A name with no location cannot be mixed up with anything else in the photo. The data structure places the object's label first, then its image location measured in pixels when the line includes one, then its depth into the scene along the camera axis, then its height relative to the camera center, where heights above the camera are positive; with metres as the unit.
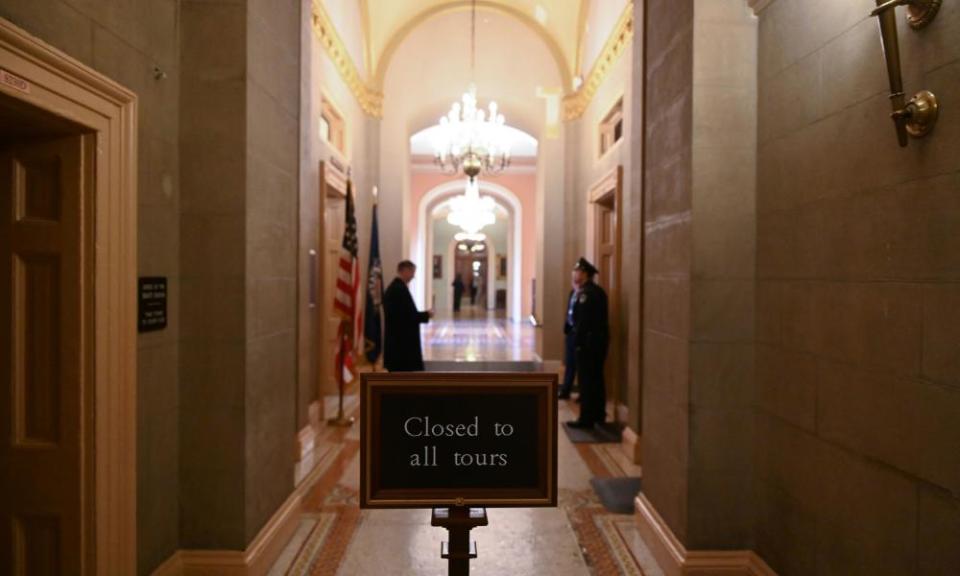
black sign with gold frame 1.68 -0.46
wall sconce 1.60 +0.60
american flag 5.46 -0.09
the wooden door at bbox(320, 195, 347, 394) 6.32 +0.16
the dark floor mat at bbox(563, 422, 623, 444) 5.30 -1.44
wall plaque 2.38 -0.09
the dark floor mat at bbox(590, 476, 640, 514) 3.75 -1.46
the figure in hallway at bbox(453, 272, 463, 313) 24.39 -0.31
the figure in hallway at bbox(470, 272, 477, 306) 32.79 -0.28
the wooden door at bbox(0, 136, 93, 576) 2.04 -0.30
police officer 5.58 -0.60
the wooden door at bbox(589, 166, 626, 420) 5.78 +0.42
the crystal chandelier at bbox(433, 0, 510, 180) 8.13 +2.24
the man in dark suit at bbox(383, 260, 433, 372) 5.56 -0.45
